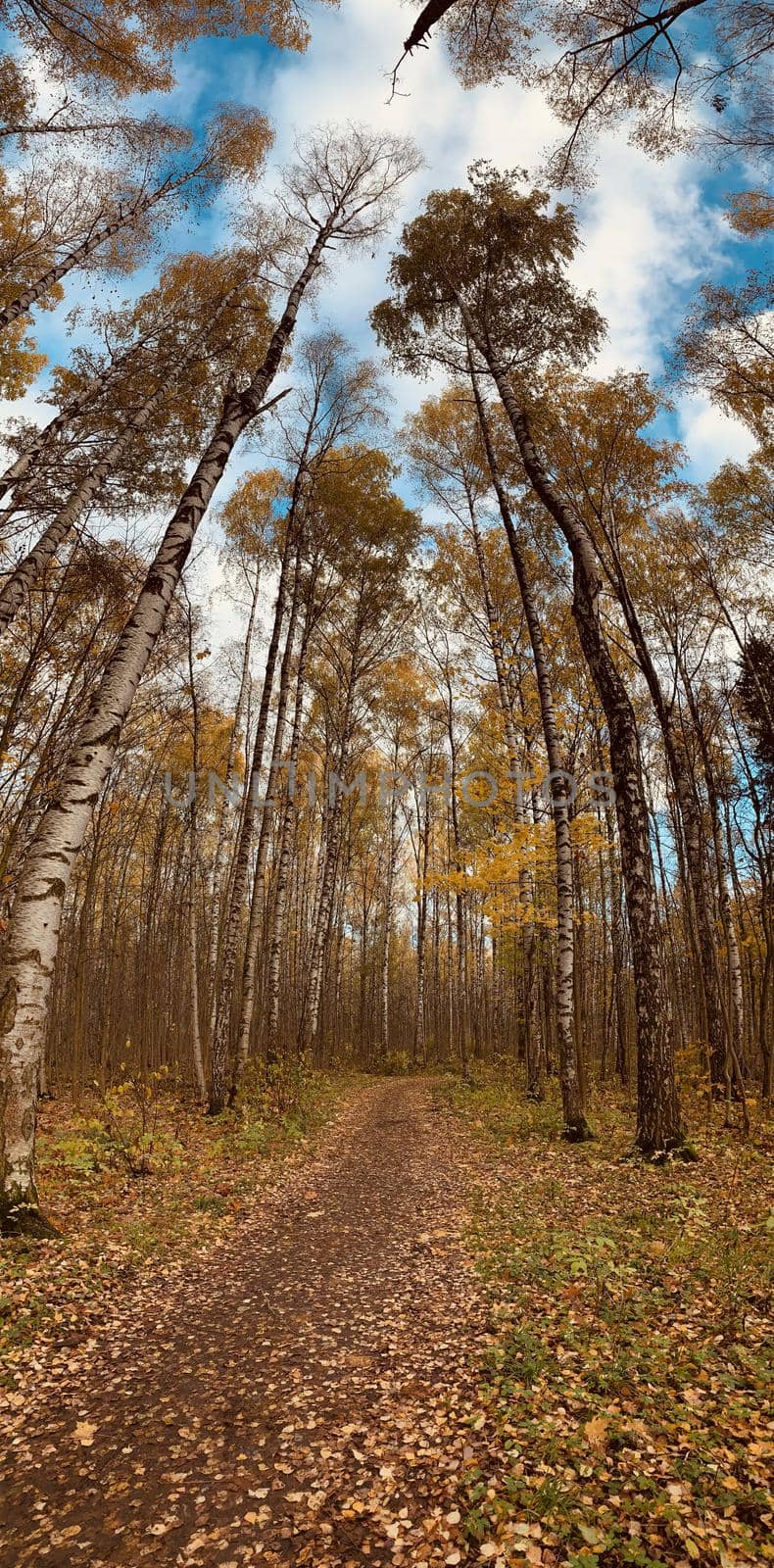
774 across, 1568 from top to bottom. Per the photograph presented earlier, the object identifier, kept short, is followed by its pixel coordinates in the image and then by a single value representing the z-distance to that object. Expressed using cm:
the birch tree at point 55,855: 466
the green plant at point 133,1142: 721
